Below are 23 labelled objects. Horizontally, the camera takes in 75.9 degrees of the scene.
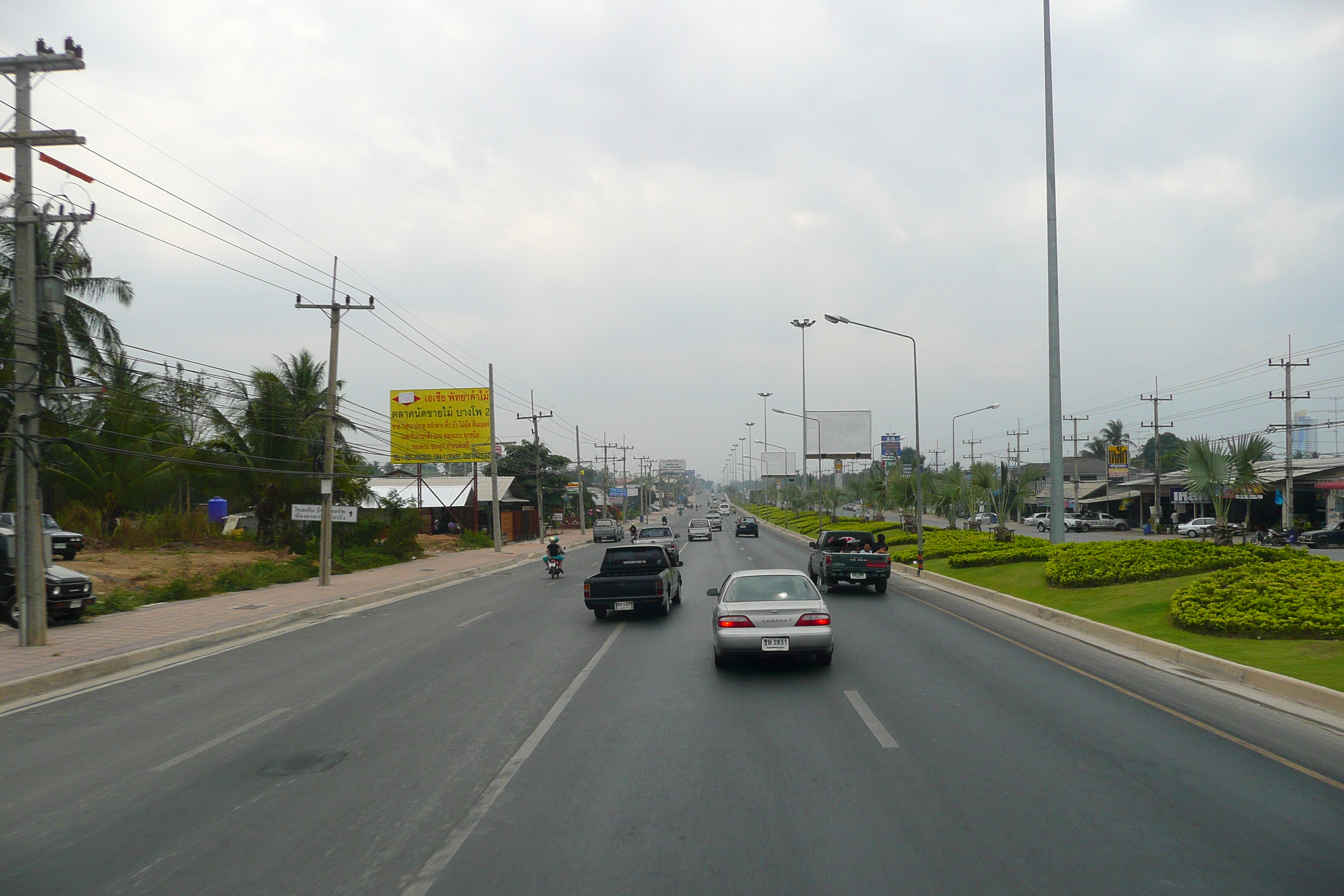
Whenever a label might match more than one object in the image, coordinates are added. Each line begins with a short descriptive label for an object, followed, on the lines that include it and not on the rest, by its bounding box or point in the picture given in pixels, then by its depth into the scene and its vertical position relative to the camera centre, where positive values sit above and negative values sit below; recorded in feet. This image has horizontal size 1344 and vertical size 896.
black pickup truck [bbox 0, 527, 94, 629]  59.98 -7.28
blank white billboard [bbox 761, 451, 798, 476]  384.47 +8.79
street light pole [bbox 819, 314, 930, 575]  95.55 -2.42
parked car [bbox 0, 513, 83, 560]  91.25 -5.72
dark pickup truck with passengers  76.95 -7.77
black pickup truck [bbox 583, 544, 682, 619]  58.75 -7.11
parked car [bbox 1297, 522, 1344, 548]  129.70 -8.98
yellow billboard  149.69 +10.78
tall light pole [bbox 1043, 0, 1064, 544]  74.49 +13.32
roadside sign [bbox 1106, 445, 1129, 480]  201.16 +4.81
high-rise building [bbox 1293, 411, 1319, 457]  350.23 +18.51
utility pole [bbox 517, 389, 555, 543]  210.59 -5.58
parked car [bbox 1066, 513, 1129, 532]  214.90 -11.00
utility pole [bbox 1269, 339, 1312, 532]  144.97 +6.47
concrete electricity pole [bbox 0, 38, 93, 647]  49.06 +8.12
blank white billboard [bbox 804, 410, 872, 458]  286.46 +16.07
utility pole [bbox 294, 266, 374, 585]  89.81 +2.08
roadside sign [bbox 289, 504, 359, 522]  88.38 -2.88
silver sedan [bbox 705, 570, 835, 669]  38.17 -6.46
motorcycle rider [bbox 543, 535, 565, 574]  99.55 -7.89
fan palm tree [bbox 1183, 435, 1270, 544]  70.74 +1.01
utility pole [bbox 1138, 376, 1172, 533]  190.80 -1.45
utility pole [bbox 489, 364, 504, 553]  149.79 -3.48
